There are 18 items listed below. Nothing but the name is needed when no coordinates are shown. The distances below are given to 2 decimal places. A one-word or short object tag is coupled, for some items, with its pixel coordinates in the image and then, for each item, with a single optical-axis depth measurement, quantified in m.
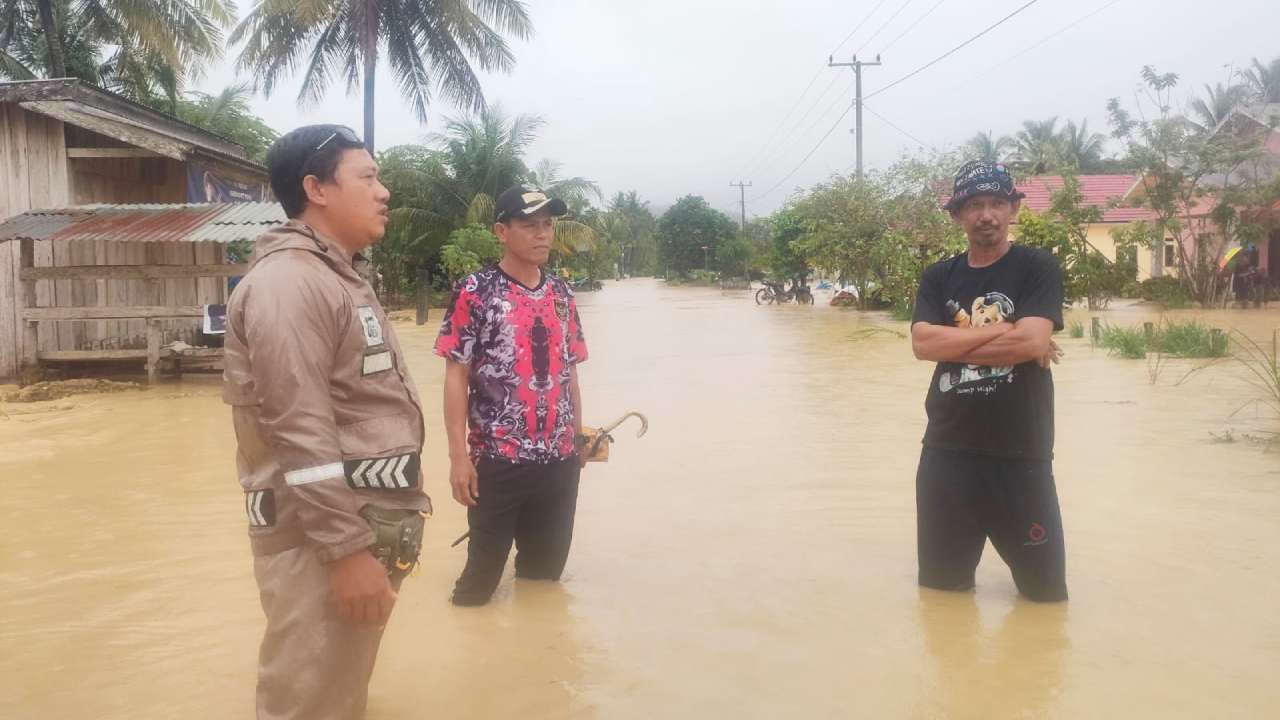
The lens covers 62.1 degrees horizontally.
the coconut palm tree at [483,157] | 32.59
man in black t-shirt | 3.74
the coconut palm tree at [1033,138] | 44.16
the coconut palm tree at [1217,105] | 33.23
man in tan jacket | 2.15
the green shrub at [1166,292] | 24.19
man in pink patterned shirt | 3.88
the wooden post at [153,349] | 11.91
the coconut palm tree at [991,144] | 47.72
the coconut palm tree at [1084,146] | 50.34
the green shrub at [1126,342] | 12.69
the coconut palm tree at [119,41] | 20.81
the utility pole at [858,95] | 33.41
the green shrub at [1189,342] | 12.20
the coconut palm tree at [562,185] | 35.41
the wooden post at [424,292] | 26.15
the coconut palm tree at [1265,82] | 37.50
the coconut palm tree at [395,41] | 21.39
